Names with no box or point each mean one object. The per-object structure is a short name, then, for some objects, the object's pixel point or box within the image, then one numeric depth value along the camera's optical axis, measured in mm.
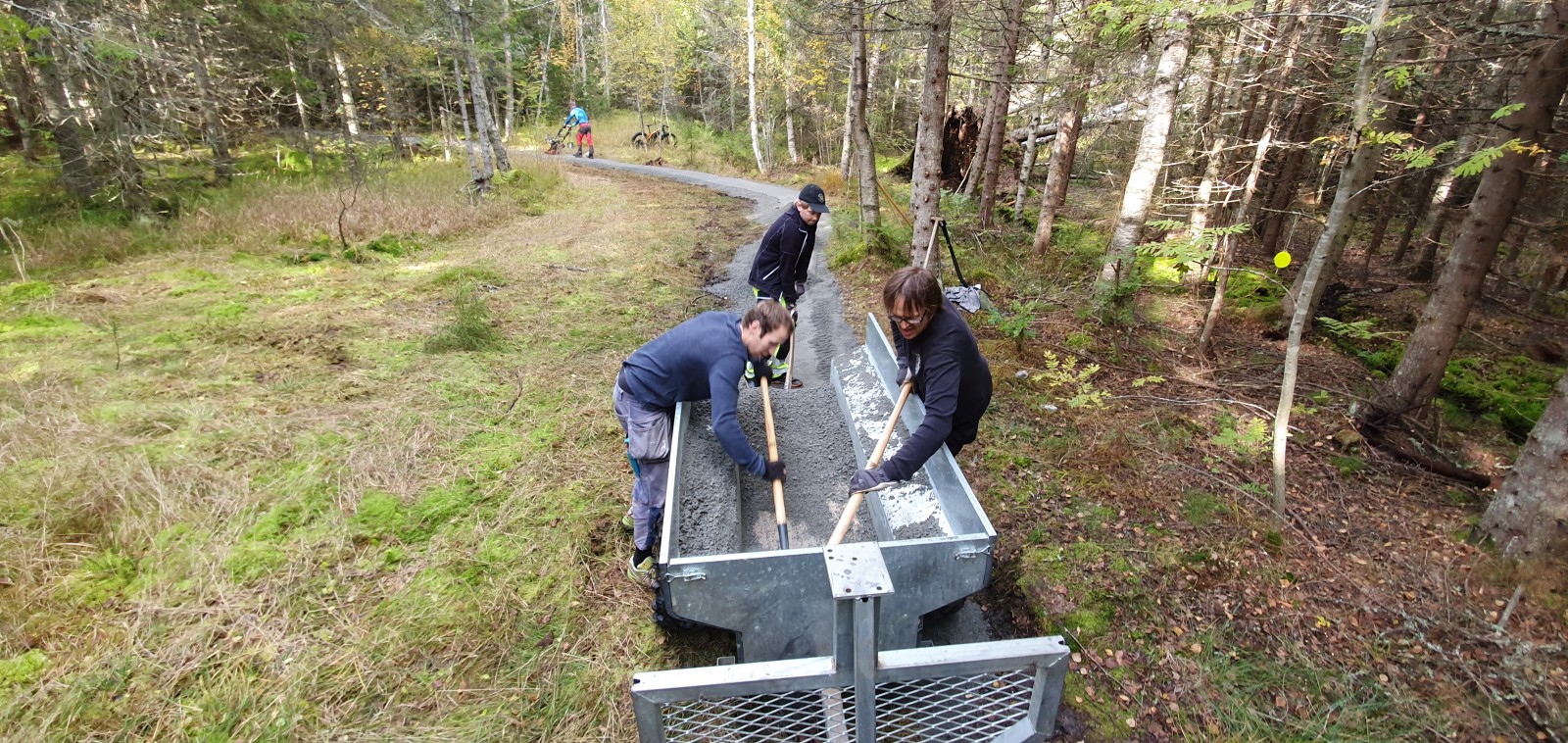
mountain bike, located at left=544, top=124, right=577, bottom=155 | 24281
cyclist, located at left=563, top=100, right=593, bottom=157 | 22239
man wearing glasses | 2781
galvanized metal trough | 2523
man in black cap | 5348
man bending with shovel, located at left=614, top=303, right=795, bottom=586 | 3076
